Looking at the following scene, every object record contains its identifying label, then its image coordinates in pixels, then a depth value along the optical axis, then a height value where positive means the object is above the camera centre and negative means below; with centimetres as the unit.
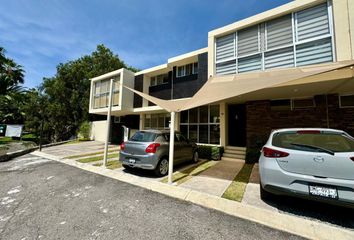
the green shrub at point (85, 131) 1978 -18
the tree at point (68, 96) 2259 +455
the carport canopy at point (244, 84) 486 +160
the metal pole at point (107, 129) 728 +4
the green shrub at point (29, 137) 2202 -122
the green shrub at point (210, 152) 918 -105
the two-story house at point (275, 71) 660 +315
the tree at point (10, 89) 1795 +479
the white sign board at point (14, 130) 1518 -22
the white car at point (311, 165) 301 -57
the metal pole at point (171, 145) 531 -43
